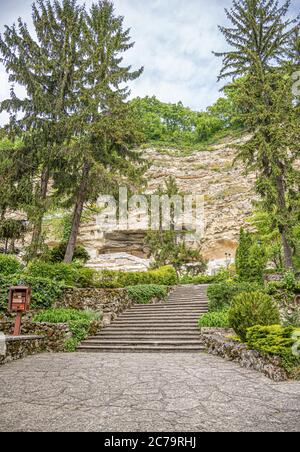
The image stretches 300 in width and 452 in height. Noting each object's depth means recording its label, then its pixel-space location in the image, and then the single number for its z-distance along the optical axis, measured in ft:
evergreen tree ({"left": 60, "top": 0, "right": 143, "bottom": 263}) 48.70
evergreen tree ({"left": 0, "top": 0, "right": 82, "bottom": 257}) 48.98
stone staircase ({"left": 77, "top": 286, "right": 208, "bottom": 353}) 30.81
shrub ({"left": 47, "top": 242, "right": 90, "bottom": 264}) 55.42
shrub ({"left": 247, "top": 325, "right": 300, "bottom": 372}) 18.01
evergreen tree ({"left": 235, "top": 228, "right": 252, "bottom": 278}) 59.45
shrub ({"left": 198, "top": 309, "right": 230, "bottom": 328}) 32.76
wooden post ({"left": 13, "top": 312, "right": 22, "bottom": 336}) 27.32
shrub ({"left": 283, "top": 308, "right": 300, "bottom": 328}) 23.02
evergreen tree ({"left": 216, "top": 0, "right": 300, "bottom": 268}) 47.06
